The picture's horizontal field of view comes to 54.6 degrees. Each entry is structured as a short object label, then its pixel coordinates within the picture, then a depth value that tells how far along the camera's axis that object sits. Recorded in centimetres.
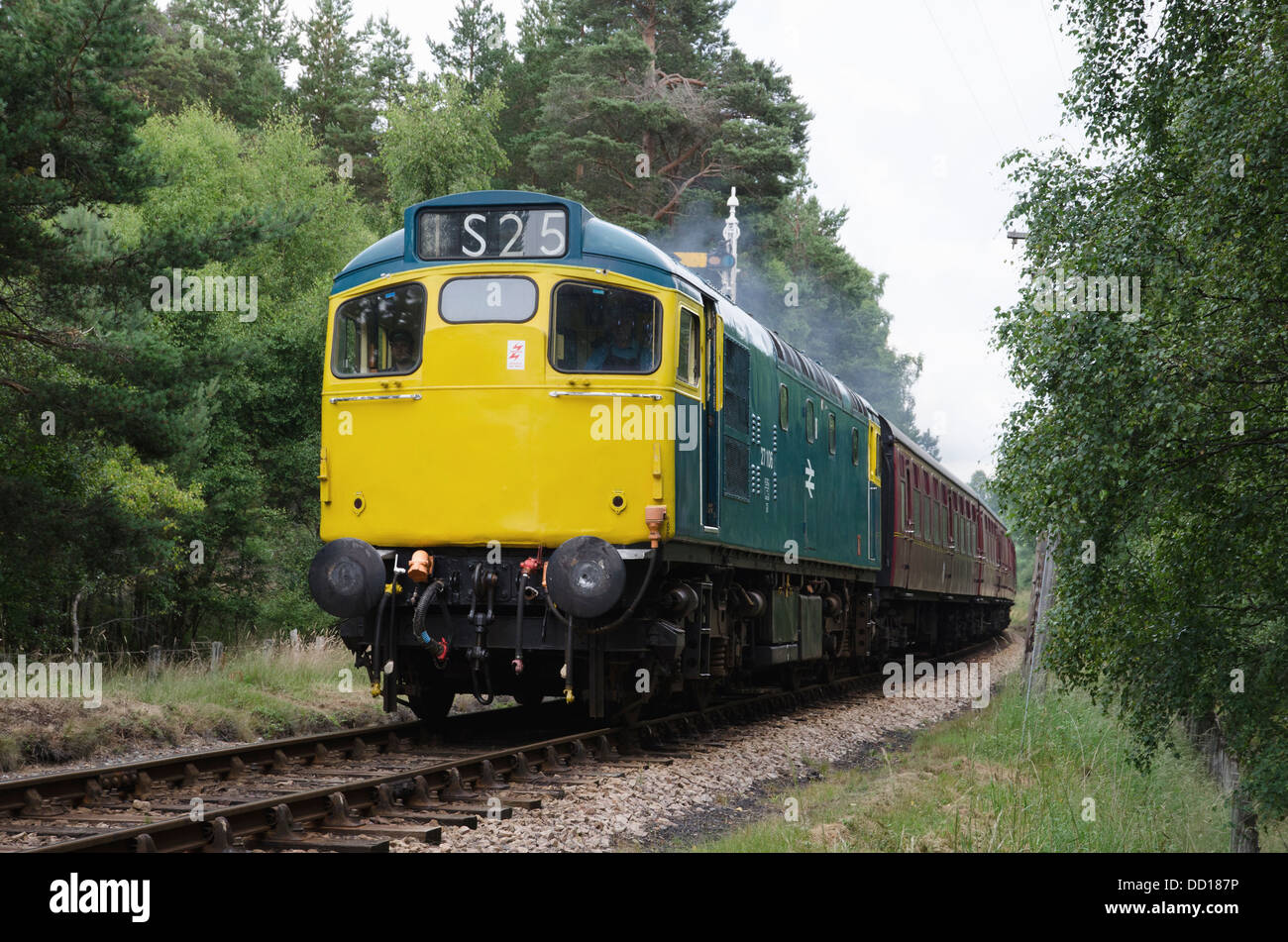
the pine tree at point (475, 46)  4397
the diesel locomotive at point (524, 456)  933
